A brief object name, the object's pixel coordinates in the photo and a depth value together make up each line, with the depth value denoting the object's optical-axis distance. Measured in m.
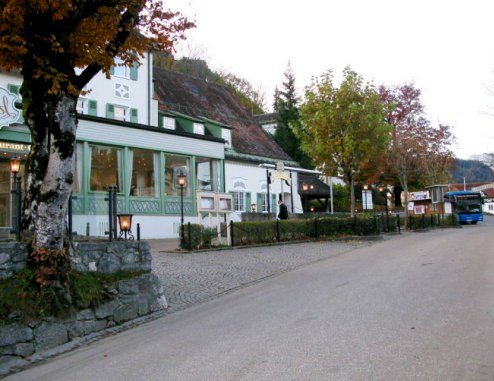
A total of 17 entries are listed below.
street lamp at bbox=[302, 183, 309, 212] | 44.59
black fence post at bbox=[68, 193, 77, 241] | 9.28
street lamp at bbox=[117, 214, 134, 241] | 12.85
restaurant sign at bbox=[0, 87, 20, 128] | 20.14
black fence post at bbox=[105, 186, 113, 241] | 10.35
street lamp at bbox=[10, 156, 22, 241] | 8.73
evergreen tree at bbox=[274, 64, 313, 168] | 49.22
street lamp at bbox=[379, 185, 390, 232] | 44.91
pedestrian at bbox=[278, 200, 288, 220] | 24.94
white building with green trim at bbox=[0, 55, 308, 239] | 20.95
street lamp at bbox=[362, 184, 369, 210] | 37.96
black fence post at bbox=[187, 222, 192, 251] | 17.95
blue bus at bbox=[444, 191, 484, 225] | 50.50
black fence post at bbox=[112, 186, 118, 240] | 10.63
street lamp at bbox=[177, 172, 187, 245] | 22.45
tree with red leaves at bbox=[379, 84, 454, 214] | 38.56
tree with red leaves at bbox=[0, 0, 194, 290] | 8.36
